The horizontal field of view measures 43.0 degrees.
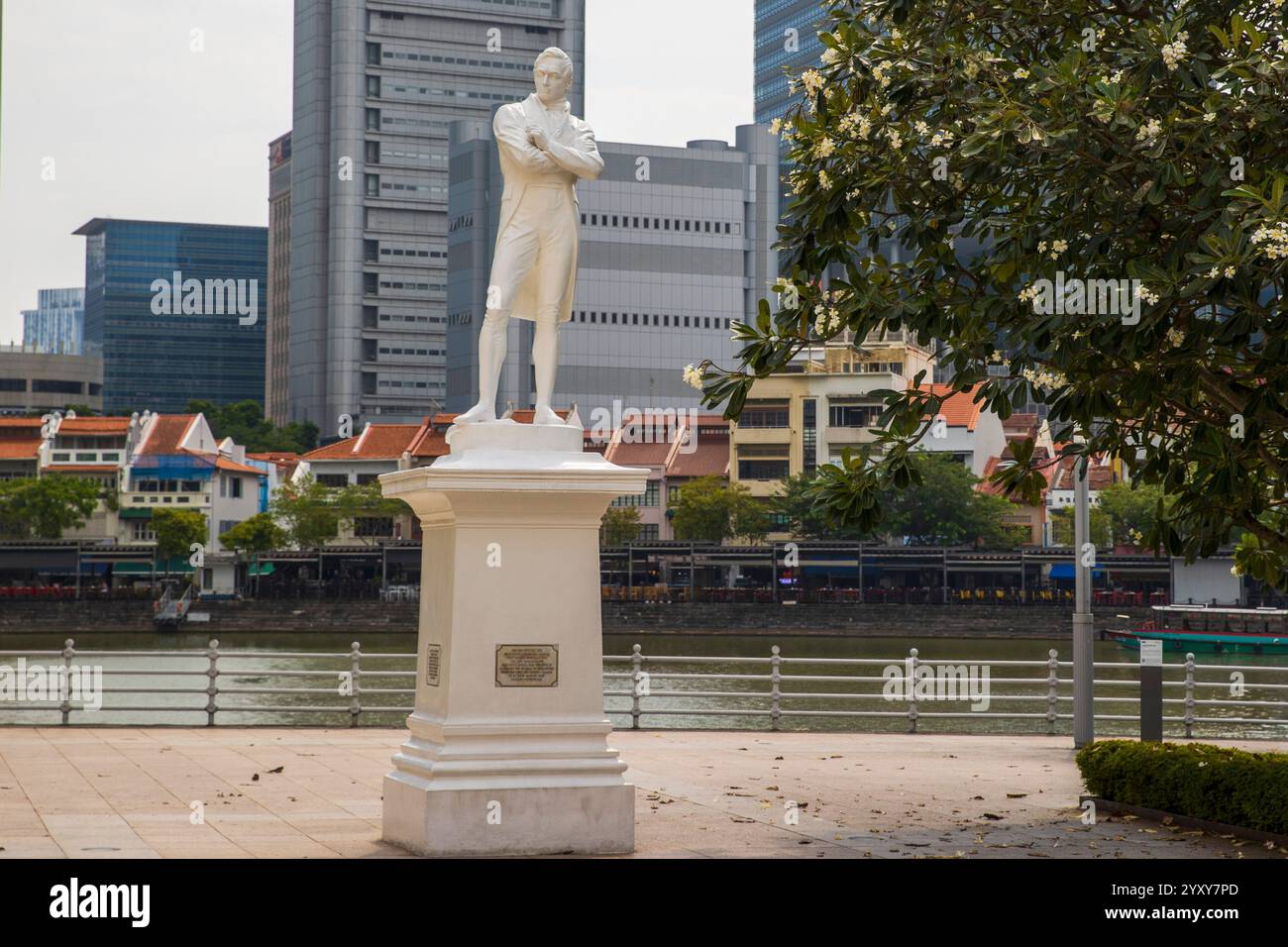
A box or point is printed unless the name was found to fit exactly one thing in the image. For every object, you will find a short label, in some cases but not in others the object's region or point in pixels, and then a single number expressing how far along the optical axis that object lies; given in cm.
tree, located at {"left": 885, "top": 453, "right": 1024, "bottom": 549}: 7769
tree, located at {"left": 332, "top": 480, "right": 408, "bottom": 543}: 8216
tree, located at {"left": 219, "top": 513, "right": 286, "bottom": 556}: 7781
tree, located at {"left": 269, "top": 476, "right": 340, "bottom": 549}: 8088
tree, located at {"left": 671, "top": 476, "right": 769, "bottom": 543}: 8025
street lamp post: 1823
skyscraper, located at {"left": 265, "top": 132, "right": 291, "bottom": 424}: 14138
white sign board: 1630
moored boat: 5869
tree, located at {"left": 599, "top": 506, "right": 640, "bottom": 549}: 8238
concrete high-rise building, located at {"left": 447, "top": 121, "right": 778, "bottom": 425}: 10906
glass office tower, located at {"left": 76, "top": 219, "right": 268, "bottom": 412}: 14838
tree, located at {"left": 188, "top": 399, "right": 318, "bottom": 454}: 11194
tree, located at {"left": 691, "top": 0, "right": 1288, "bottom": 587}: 954
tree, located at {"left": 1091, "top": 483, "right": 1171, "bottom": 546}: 7744
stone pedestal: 993
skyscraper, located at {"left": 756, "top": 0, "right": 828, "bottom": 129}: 12012
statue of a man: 1060
